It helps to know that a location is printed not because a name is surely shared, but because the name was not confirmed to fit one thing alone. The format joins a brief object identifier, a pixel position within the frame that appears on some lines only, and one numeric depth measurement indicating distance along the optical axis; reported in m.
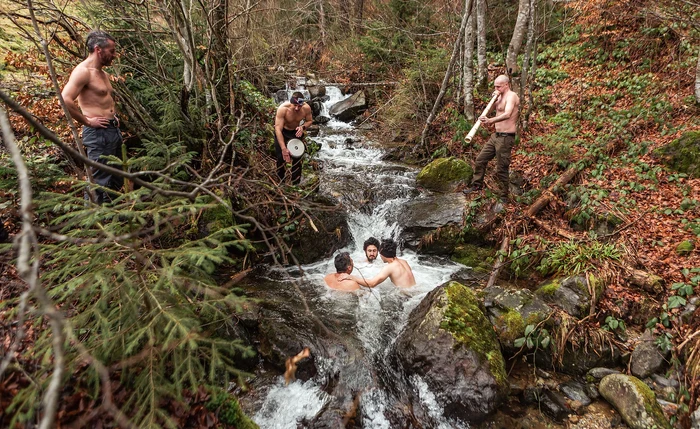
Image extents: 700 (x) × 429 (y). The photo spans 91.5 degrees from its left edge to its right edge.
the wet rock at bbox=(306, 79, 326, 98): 15.27
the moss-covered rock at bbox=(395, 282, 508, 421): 3.65
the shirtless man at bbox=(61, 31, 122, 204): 3.84
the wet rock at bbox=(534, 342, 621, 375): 4.12
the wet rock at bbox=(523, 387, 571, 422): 3.64
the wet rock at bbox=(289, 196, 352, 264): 6.30
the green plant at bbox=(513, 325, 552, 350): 4.14
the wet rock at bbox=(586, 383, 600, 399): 3.80
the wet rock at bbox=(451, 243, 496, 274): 6.19
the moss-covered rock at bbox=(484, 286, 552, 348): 4.34
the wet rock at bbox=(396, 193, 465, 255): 6.59
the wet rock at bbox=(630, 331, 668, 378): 3.89
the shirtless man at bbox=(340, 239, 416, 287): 5.49
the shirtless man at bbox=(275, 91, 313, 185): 6.12
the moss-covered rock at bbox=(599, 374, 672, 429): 3.35
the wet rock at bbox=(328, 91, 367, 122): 14.02
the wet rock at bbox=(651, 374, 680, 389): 3.75
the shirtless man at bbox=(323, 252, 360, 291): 5.46
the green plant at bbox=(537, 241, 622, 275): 4.99
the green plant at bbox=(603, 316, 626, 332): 4.28
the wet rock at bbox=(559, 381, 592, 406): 3.77
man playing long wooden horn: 6.33
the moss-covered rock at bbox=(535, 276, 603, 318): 4.54
